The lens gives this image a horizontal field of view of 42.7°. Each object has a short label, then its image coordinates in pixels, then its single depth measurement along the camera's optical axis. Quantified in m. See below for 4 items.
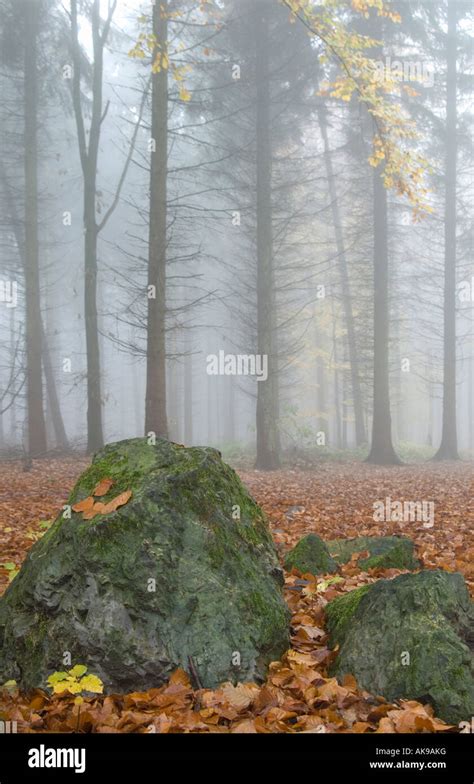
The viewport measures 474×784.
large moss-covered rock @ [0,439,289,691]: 3.33
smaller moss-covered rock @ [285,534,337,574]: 5.43
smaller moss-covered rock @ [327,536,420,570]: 5.36
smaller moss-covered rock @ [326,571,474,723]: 3.07
